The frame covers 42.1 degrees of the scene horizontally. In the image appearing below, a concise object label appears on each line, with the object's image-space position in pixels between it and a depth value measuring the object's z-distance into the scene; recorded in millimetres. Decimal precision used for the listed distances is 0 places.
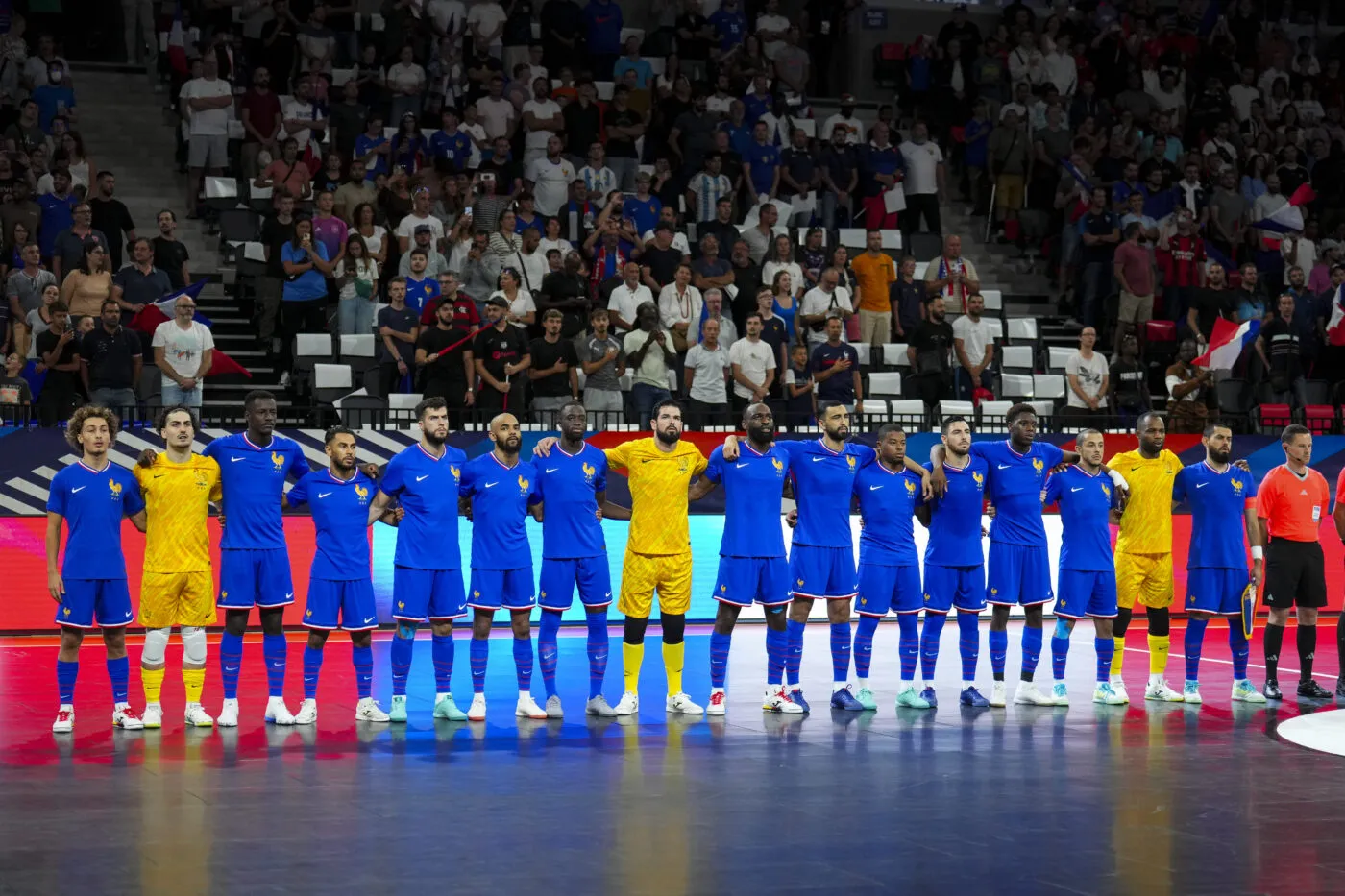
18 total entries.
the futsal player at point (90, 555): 12211
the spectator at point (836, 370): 20812
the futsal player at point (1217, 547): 14258
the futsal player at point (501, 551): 12977
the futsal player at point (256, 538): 12531
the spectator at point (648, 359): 20062
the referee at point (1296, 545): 14383
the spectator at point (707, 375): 20234
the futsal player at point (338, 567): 12703
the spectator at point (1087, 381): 21734
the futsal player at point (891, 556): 13734
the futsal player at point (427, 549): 12797
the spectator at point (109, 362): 18188
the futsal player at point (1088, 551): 14039
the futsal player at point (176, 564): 12383
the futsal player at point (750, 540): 13344
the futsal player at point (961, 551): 13898
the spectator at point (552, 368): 19531
